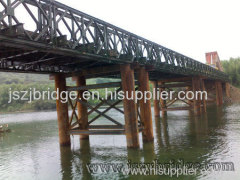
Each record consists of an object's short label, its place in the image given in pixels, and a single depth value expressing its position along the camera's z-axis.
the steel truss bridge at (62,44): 7.61
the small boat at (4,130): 25.68
